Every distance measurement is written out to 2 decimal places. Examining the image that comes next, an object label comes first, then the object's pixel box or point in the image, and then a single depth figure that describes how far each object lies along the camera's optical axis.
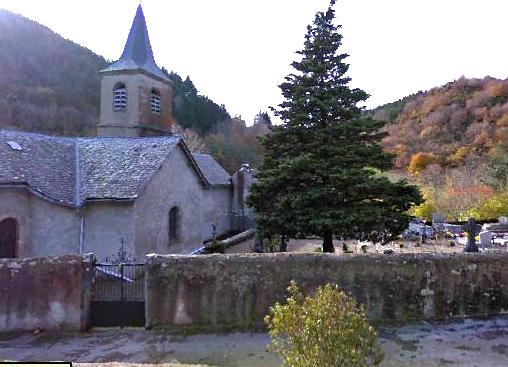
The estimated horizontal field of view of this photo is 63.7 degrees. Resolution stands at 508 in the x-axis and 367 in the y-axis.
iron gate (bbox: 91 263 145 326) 10.94
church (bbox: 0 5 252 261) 14.90
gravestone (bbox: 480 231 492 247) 24.75
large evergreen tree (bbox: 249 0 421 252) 16.17
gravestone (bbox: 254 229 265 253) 22.10
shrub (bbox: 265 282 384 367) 5.41
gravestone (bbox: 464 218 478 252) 17.64
